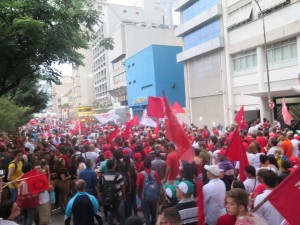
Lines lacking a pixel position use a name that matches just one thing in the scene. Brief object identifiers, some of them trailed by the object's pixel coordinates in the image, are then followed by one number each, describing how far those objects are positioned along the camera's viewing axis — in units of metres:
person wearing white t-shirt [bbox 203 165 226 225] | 4.88
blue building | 47.41
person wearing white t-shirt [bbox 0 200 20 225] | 4.22
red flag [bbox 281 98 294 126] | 14.44
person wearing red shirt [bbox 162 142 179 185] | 7.21
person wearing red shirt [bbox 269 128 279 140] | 10.79
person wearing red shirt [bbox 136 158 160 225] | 6.61
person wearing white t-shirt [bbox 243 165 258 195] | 5.36
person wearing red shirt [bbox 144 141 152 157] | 10.01
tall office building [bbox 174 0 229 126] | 31.61
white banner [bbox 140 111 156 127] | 15.93
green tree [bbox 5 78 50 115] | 26.81
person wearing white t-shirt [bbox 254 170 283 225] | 4.12
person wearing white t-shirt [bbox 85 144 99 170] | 9.77
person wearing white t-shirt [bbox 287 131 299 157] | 9.07
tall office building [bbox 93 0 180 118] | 64.31
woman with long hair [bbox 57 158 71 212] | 8.47
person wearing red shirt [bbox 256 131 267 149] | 10.09
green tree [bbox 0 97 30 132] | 19.73
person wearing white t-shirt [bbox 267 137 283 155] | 8.34
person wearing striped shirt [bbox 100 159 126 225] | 6.43
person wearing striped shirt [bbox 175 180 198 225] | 4.41
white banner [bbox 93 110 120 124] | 17.92
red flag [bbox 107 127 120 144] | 13.34
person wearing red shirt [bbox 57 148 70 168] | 9.27
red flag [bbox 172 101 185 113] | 18.11
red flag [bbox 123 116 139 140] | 14.50
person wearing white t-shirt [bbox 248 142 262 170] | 7.53
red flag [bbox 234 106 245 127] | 12.69
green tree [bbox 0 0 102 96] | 10.45
